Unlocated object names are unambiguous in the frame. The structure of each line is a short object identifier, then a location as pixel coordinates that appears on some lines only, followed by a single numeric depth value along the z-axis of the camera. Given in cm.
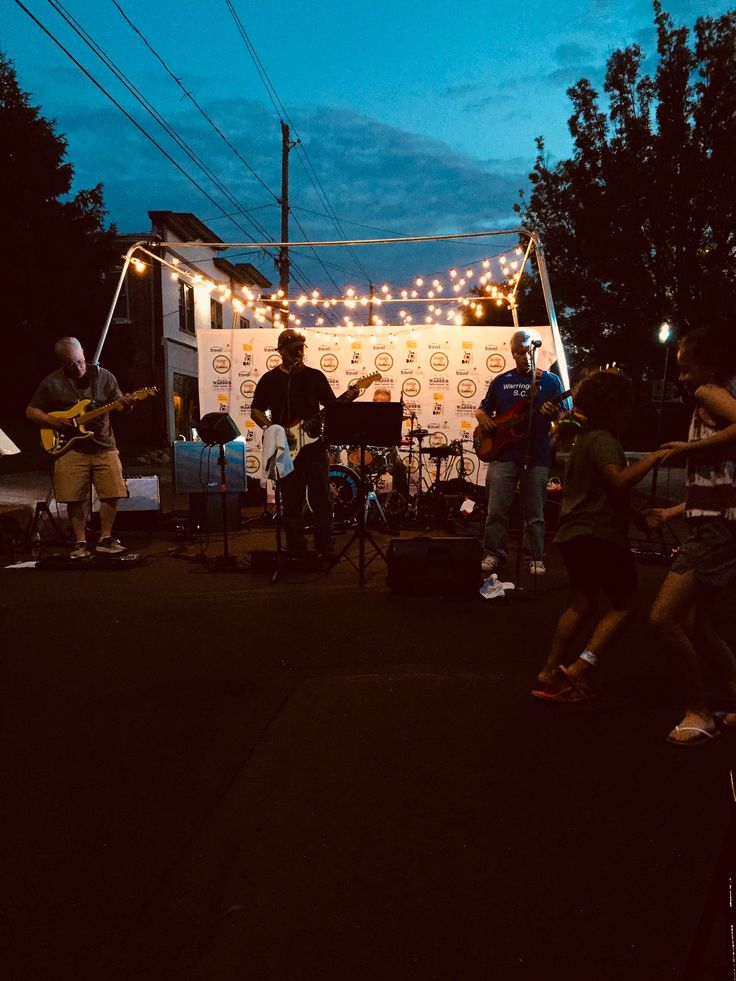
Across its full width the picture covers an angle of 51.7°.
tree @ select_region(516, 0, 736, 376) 2170
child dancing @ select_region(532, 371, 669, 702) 370
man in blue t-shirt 728
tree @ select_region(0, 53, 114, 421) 2252
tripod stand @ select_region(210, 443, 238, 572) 785
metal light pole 788
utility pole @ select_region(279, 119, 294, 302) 2339
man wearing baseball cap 785
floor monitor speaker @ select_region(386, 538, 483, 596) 652
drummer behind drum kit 1148
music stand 681
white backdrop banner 1261
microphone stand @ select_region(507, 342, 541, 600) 666
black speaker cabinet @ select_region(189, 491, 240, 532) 1055
